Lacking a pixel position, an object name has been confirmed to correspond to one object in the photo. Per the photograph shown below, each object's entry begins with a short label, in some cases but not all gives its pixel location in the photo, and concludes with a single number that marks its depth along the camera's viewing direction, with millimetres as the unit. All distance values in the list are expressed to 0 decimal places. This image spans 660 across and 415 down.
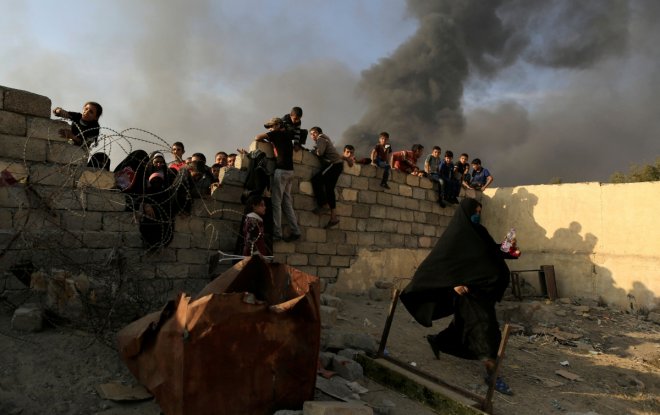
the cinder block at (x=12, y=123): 5059
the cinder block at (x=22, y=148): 5070
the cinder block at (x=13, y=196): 5039
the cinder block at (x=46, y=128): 5195
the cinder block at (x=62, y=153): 5285
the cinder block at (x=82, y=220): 5438
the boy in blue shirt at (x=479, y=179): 11812
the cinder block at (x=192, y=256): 6535
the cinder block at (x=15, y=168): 4965
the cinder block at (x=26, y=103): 5082
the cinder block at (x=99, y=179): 5559
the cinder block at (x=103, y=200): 5594
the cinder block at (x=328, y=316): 5688
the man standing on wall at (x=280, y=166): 7137
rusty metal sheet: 2670
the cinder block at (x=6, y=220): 5027
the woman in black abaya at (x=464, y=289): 4680
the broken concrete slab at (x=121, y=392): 3119
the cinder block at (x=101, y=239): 5566
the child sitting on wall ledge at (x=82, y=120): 5382
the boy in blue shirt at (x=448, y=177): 10664
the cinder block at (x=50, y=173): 5152
